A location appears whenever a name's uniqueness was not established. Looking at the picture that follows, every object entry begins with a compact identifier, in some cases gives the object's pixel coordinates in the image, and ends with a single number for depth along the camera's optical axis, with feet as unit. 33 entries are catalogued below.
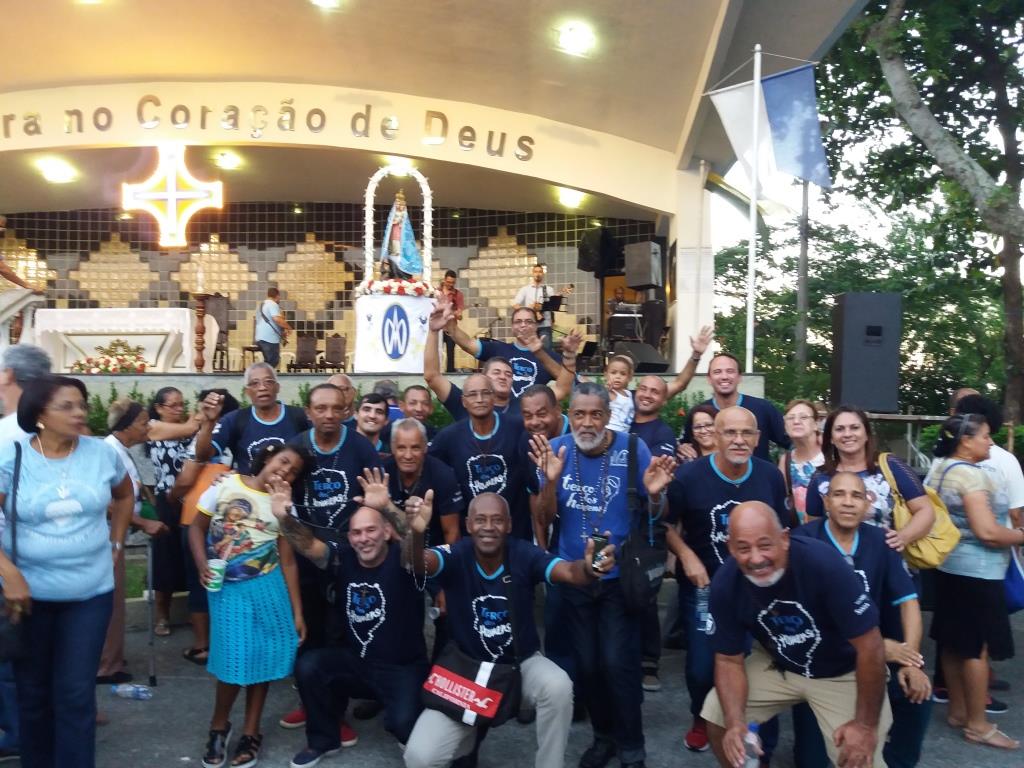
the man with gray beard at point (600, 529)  14.35
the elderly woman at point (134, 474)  17.94
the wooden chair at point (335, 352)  56.65
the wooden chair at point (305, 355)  56.90
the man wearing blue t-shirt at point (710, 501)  14.51
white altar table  42.75
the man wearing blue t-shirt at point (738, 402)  18.49
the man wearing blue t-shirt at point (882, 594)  13.01
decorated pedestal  36.65
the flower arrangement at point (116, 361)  38.27
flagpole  34.63
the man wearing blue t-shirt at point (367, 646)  14.71
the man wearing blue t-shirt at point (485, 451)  17.19
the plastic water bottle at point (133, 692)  17.66
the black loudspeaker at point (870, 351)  26.89
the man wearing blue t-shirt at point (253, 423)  17.46
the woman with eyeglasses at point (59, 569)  12.47
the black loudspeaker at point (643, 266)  47.14
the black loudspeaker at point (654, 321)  46.93
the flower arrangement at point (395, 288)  36.65
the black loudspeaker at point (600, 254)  52.49
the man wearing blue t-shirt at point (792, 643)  11.37
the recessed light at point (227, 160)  51.96
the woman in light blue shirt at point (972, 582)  15.69
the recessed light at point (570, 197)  52.43
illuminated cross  45.98
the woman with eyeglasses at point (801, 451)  16.88
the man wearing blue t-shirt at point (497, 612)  13.60
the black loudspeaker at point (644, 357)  41.09
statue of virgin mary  40.65
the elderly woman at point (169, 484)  19.79
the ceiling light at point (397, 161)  49.25
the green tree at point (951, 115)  47.01
